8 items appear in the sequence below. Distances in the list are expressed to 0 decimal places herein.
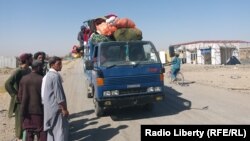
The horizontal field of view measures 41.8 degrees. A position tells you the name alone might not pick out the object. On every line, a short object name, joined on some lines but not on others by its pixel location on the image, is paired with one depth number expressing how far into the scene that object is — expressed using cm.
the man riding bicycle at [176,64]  1814
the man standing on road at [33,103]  589
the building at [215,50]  4419
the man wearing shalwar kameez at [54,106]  550
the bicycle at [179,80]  1923
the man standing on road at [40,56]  782
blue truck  916
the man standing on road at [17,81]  688
